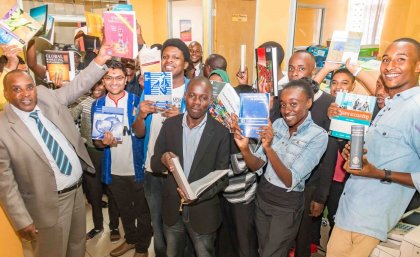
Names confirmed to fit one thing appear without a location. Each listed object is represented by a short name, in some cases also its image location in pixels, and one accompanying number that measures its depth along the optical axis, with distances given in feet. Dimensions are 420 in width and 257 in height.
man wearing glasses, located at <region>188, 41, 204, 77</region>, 13.42
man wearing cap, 7.16
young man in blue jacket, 7.82
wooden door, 16.46
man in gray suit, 5.73
